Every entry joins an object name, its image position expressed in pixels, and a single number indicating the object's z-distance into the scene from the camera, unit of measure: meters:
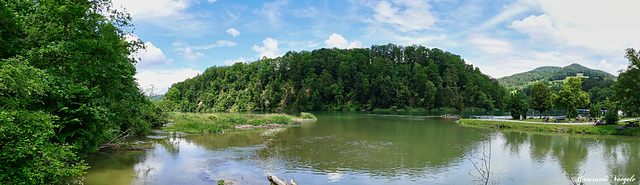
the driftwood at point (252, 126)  39.52
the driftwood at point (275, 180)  13.76
